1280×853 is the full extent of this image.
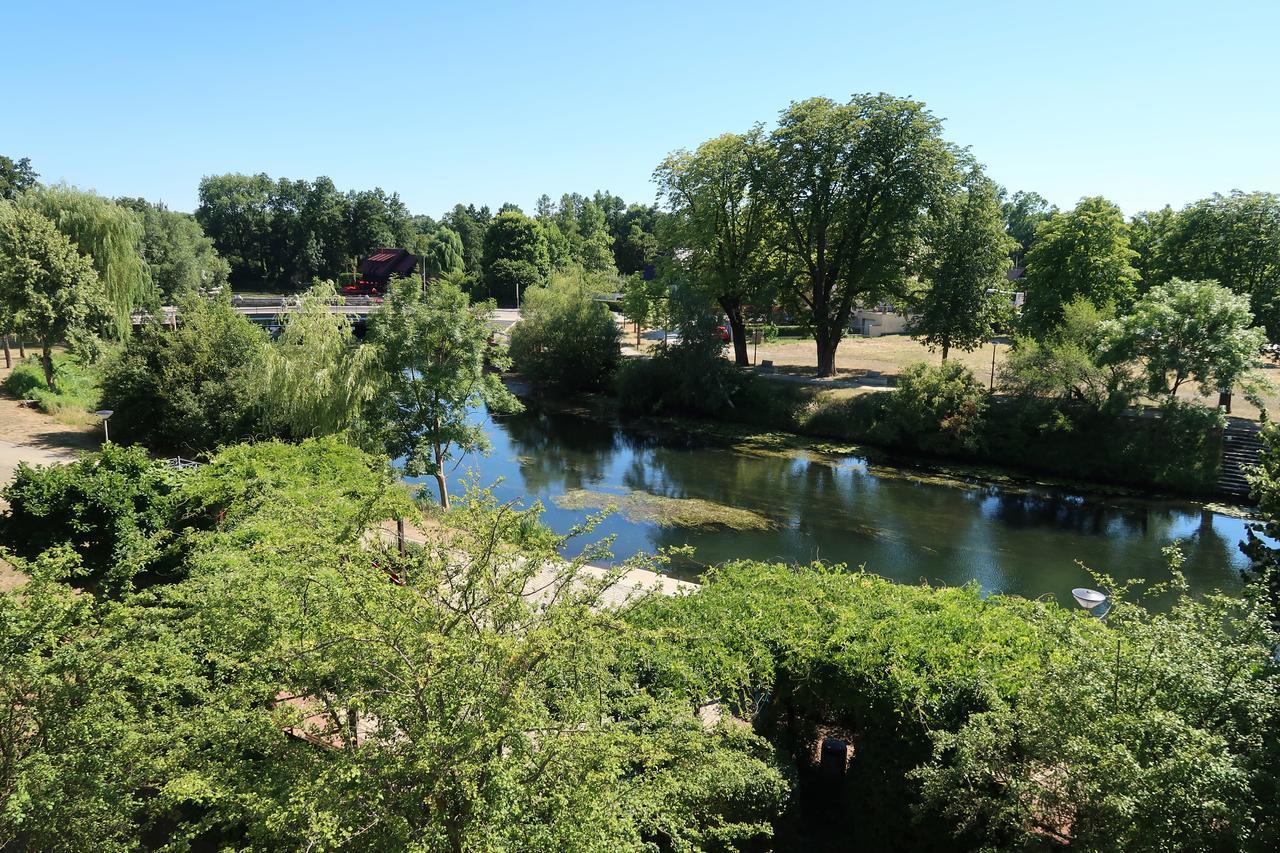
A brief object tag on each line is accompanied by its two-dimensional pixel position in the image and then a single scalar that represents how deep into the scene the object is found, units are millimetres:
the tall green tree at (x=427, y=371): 21875
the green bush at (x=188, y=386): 24312
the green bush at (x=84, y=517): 14750
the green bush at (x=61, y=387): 30406
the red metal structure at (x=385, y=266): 80938
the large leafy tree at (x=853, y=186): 34312
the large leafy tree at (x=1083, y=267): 36797
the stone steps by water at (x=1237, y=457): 25750
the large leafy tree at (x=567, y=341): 42031
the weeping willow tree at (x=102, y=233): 33219
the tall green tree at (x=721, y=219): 38812
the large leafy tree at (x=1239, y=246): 31031
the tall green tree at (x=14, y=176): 64625
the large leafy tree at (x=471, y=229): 93175
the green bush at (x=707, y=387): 36406
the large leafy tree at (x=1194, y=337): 24984
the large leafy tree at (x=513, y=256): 73250
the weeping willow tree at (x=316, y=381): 22938
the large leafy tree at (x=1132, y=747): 6156
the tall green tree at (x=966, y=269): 34531
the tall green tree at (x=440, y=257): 83812
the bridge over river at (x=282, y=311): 39306
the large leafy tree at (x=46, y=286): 29562
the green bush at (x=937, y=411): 30016
